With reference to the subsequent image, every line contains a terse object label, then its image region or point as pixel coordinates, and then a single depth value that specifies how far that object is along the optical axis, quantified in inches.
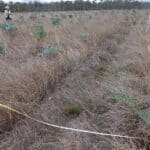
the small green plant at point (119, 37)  443.7
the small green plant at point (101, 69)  252.7
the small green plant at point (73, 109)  183.9
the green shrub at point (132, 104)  150.2
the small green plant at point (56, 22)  489.5
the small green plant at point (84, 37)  359.0
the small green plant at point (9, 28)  386.0
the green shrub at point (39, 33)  352.5
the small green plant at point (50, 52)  267.9
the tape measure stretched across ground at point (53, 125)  147.6
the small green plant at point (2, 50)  284.5
